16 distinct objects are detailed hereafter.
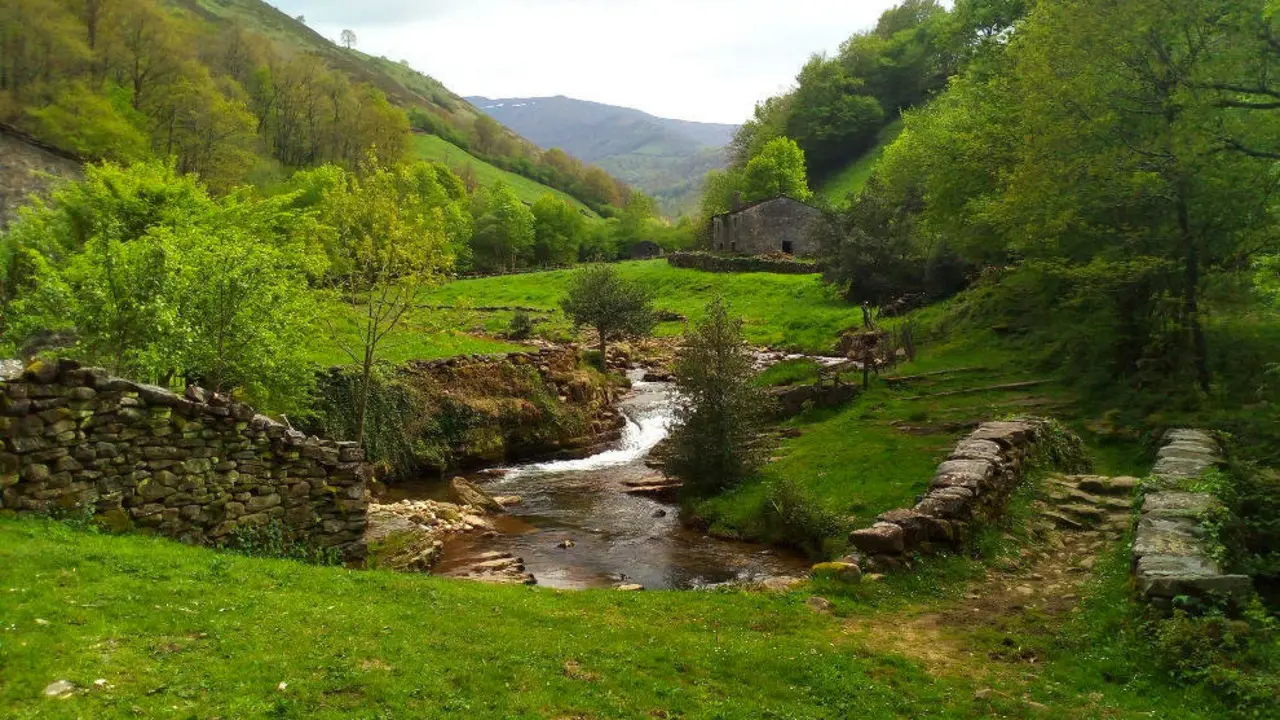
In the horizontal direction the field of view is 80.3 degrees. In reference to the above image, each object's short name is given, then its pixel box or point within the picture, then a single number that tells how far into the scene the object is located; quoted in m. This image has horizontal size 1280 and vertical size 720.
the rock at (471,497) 21.88
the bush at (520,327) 48.06
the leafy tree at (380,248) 20.06
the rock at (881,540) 13.33
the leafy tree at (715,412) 21.41
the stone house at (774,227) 77.69
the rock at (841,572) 12.80
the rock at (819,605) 11.72
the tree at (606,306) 39.22
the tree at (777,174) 95.44
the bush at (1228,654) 7.84
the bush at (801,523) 17.02
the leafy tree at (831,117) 109.00
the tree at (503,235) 101.00
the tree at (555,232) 109.38
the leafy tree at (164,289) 15.49
